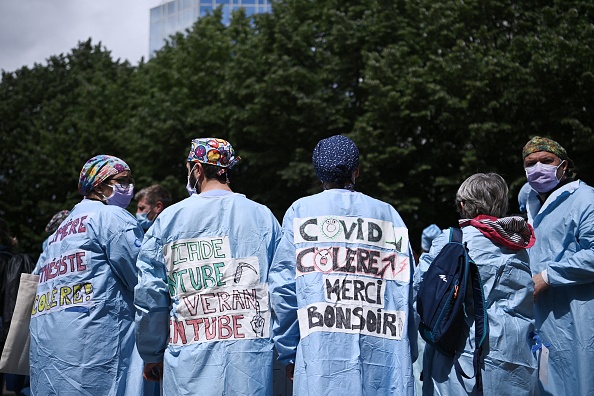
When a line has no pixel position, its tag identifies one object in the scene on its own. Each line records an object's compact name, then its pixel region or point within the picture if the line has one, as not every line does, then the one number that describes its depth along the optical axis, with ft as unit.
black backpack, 14.17
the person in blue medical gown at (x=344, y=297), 13.32
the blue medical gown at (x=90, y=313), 16.47
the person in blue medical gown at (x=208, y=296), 14.20
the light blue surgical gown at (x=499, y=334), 14.32
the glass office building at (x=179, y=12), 167.63
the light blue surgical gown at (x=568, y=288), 17.26
